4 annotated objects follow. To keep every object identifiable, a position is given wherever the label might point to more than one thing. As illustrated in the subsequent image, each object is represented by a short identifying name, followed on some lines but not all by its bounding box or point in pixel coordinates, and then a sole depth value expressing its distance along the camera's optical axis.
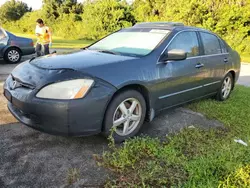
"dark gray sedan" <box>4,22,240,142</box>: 2.25
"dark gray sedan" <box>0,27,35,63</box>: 6.96
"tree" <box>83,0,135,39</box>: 16.49
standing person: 6.87
